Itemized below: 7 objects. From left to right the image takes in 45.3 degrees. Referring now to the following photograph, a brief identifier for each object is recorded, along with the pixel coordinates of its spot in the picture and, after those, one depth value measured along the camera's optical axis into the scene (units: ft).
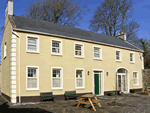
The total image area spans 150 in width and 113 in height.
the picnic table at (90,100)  34.47
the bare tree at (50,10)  99.55
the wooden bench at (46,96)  43.96
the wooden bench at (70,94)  48.74
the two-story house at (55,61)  43.42
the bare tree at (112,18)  106.32
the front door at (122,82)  67.12
